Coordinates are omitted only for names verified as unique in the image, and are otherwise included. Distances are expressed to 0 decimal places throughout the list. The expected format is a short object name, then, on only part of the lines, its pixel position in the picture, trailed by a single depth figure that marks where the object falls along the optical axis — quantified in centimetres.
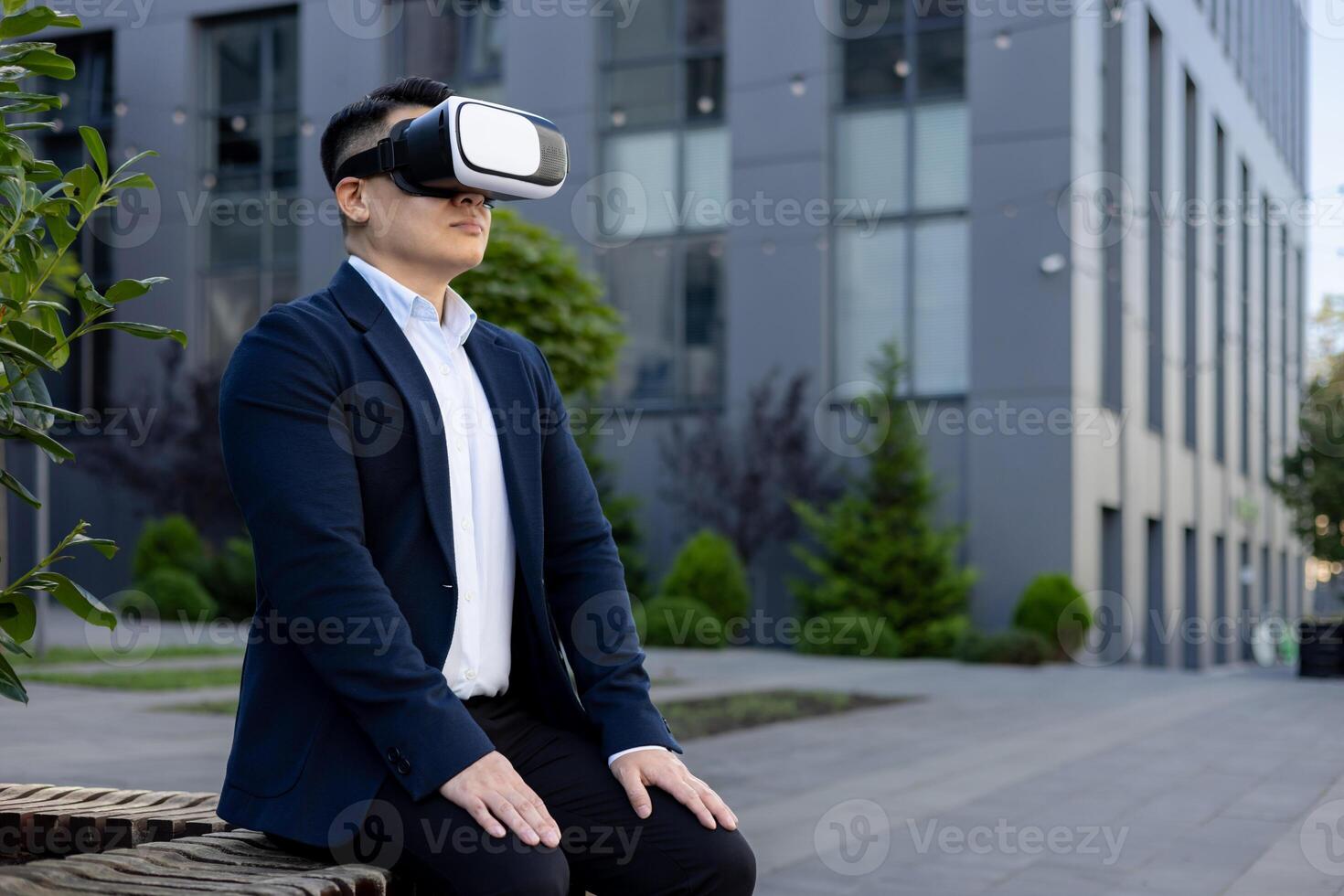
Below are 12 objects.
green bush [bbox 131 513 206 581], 2144
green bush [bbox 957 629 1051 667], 1658
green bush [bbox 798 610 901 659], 1745
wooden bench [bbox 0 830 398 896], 178
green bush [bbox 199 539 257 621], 2094
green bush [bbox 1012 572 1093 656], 1752
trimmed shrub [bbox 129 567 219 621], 1972
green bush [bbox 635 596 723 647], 1761
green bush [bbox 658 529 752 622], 1844
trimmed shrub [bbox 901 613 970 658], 1759
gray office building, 1888
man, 208
